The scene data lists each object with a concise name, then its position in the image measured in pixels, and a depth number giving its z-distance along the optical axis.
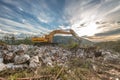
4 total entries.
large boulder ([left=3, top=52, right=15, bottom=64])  3.04
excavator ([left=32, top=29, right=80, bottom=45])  6.36
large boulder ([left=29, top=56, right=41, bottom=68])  2.56
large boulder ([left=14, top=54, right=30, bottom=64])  2.76
